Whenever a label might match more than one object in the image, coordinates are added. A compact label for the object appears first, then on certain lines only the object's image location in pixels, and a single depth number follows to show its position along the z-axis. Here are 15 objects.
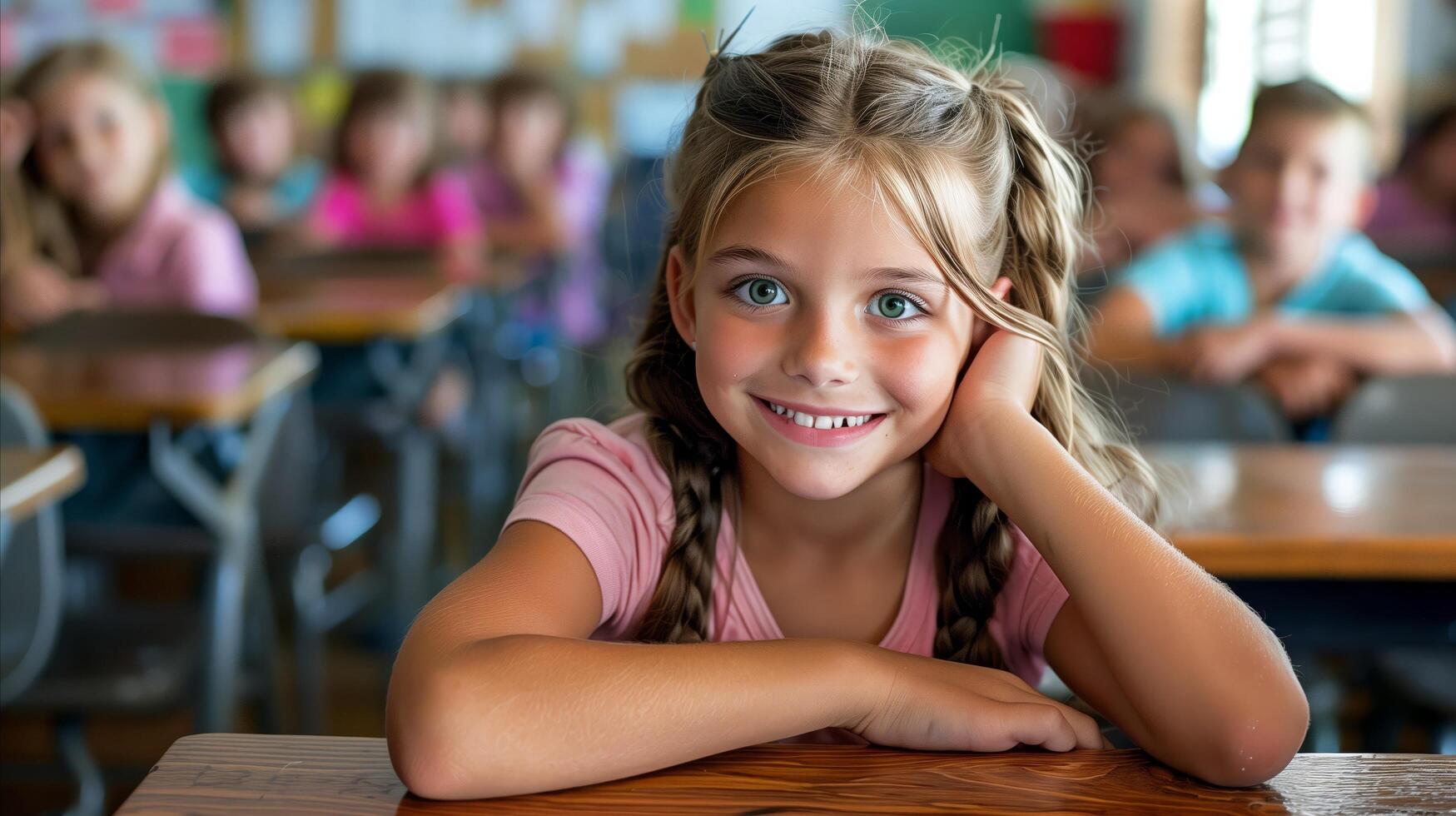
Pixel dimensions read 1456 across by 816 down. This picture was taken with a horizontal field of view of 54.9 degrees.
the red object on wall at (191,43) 8.06
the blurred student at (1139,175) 3.41
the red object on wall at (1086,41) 7.54
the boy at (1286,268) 2.11
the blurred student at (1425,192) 4.80
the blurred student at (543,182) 5.62
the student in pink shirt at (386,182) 4.72
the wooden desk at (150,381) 1.80
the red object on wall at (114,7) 8.03
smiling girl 0.75
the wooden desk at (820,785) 0.68
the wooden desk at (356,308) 2.76
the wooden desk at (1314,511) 1.29
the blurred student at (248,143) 5.29
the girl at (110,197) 2.86
